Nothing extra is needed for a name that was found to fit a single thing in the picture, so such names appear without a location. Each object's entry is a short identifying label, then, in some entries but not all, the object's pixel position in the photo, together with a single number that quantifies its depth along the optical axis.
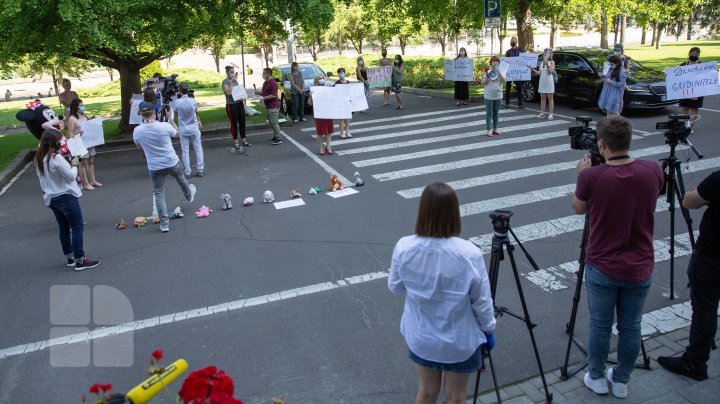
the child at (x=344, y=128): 14.56
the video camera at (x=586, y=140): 4.21
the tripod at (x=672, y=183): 5.29
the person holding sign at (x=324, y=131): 12.58
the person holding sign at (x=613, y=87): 12.39
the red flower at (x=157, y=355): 2.36
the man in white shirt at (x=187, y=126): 11.20
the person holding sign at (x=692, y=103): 11.96
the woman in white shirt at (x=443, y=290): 3.00
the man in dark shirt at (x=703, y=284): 3.81
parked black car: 14.52
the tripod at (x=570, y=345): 4.27
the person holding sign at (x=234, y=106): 13.28
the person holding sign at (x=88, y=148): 10.27
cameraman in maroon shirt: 3.60
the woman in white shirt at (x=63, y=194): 6.73
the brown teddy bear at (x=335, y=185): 9.84
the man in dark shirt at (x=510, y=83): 16.94
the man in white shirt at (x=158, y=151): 8.20
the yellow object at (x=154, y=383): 2.13
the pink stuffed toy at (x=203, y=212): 8.91
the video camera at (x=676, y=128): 5.37
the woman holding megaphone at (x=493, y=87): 12.72
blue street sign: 17.41
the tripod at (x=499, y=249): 3.80
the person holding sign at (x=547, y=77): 14.41
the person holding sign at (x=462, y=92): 18.36
